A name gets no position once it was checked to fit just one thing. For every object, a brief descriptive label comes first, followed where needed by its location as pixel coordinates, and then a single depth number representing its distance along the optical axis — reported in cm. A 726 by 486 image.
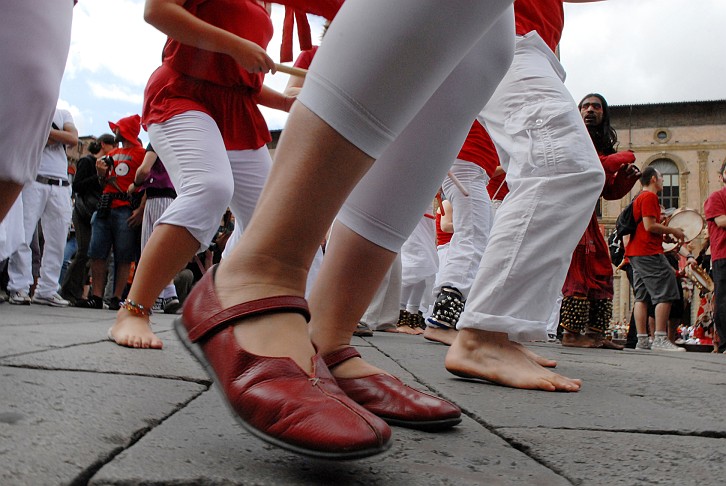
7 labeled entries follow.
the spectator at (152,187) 523
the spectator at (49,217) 556
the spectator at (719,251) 539
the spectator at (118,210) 609
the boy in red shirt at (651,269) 606
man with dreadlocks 460
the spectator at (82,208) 671
